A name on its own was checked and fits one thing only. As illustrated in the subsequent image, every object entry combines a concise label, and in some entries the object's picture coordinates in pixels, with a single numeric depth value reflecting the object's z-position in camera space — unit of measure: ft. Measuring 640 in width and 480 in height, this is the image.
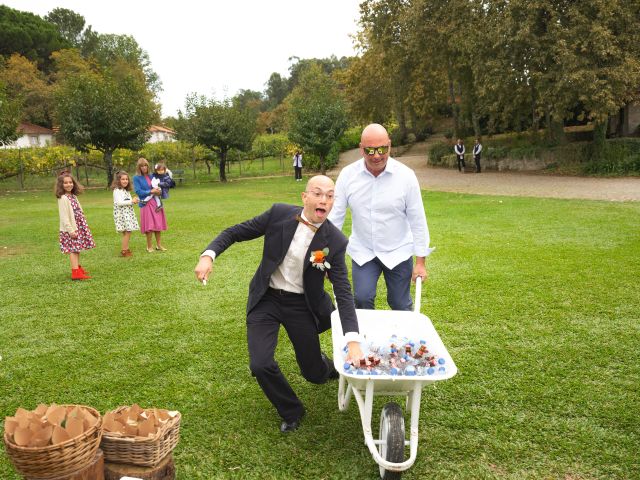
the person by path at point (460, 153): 89.40
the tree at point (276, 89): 316.68
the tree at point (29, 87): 163.73
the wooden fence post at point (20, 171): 90.27
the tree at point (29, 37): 199.21
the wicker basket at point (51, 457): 7.93
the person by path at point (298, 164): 94.17
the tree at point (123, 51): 233.76
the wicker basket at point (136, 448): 9.02
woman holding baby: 31.76
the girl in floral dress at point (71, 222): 26.58
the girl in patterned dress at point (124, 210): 32.48
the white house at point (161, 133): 225.91
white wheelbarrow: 9.57
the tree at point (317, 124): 94.32
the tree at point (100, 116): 86.38
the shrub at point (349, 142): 138.17
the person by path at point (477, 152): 87.56
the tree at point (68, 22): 258.78
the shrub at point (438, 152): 101.72
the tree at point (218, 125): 94.38
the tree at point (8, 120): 74.27
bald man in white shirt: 13.87
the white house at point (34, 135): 179.22
